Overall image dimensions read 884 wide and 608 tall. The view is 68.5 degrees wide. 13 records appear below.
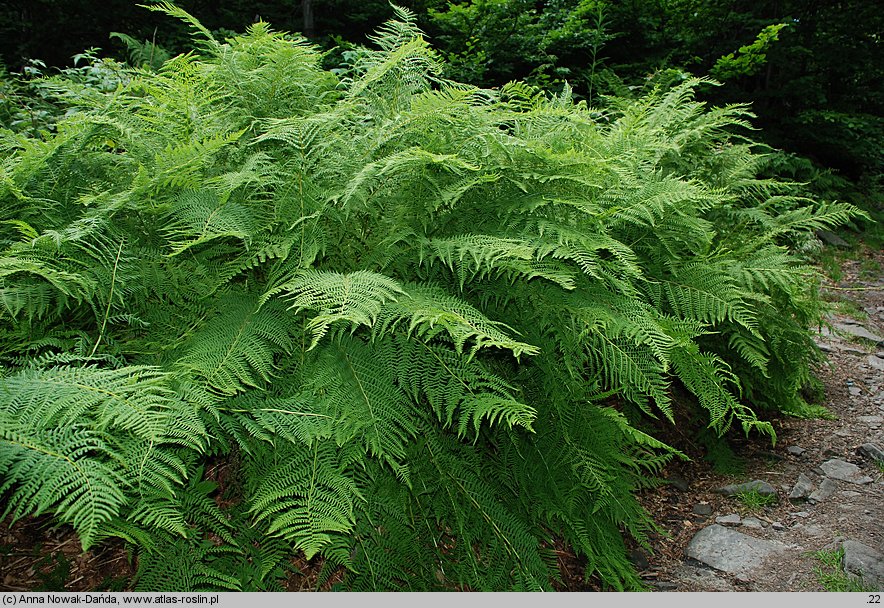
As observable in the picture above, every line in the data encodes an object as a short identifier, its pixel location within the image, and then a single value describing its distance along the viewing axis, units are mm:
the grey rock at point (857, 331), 4355
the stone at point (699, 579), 2148
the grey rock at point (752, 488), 2678
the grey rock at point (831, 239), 6703
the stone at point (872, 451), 2941
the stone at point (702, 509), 2602
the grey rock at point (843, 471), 2781
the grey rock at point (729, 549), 2252
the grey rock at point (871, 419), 3275
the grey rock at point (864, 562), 2109
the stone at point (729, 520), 2512
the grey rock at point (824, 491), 2658
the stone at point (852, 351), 4090
